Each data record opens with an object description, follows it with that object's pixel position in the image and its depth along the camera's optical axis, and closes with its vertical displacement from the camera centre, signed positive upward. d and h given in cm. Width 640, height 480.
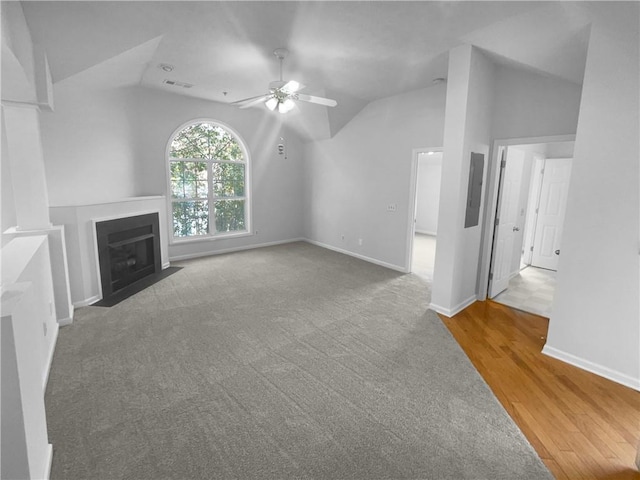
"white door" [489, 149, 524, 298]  404 -40
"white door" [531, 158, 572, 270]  521 -32
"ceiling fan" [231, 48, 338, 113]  343 +103
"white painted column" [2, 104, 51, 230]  295 +16
